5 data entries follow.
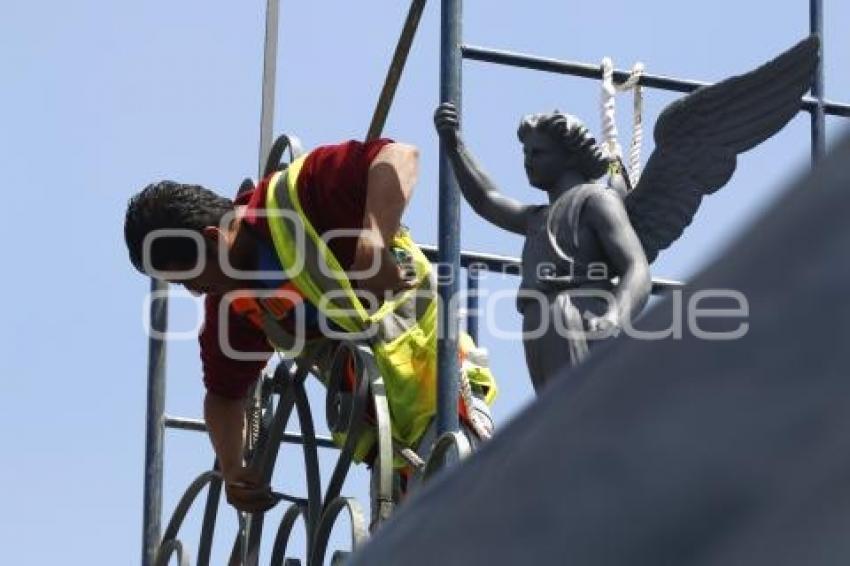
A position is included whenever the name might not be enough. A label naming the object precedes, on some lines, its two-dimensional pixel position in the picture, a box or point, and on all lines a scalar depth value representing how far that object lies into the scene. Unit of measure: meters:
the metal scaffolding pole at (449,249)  9.03
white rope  10.06
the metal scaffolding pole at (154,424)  12.23
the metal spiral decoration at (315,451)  9.25
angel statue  8.50
